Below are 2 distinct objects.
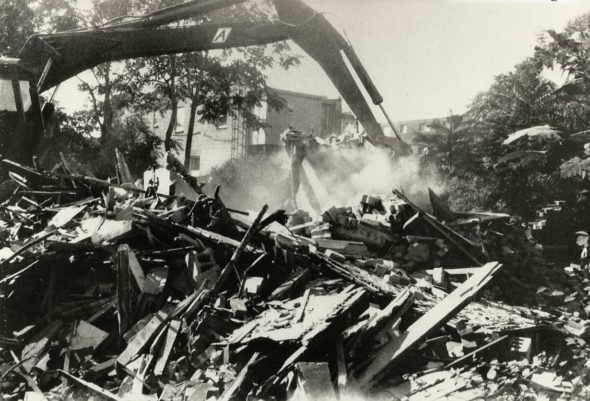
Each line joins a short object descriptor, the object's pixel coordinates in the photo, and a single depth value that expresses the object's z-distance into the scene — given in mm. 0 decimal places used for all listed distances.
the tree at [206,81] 19219
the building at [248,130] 27750
